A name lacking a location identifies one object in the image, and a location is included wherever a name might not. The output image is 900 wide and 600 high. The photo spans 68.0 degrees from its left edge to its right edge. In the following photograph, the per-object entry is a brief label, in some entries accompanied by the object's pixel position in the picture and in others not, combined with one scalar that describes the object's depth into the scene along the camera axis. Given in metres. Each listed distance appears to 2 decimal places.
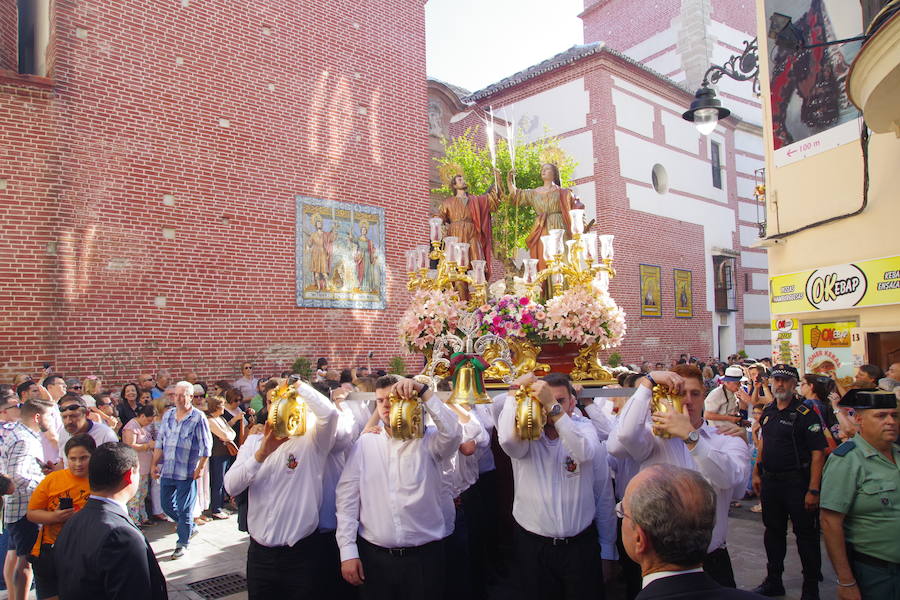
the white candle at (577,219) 6.39
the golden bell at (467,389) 4.39
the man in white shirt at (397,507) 3.73
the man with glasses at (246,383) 11.71
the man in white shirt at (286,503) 3.98
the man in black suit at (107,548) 2.93
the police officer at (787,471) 5.48
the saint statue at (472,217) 7.09
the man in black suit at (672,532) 1.84
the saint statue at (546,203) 6.91
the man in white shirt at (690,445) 3.30
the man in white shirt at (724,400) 8.27
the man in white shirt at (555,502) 3.77
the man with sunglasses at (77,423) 5.78
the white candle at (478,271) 6.36
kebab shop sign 9.77
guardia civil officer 3.60
